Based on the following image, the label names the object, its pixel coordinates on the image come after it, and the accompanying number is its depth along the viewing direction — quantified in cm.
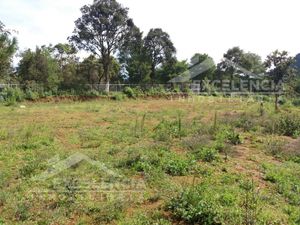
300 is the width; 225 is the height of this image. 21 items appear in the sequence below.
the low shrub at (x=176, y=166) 491
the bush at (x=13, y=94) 1437
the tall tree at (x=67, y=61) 2419
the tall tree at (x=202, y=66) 3126
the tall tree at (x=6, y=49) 1350
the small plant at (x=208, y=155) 545
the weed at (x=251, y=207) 345
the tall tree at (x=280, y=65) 1991
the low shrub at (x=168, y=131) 685
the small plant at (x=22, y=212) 367
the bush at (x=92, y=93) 1732
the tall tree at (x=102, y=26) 2010
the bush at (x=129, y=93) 1801
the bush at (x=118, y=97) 1707
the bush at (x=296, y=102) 1515
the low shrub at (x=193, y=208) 355
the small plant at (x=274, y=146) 616
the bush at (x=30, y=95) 1509
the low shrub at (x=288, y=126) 768
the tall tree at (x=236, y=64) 3273
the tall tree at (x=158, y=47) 2488
